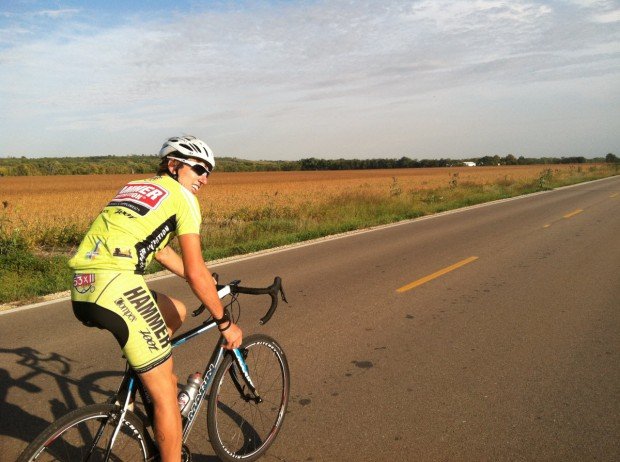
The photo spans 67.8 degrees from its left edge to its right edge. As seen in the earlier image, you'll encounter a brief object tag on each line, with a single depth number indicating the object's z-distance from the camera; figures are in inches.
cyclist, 84.4
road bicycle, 80.5
